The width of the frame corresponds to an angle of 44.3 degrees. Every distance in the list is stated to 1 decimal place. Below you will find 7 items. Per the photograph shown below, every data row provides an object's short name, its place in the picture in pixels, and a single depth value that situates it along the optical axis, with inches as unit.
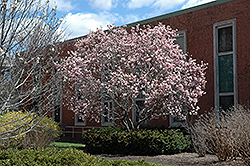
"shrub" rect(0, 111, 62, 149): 441.1
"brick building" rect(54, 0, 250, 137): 463.2
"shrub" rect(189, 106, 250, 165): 314.8
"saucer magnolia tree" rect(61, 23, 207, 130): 451.2
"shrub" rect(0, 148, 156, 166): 222.1
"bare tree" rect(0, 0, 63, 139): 236.8
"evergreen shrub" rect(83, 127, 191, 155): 431.2
